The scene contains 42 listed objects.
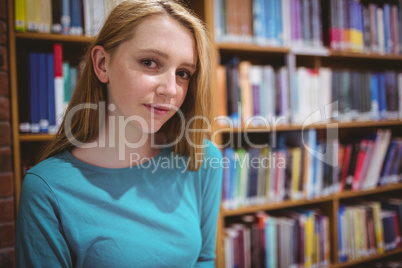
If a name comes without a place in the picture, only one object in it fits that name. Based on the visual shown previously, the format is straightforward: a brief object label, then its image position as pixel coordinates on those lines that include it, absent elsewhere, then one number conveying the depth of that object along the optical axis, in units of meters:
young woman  0.68
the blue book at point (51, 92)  1.10
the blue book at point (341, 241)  1.55
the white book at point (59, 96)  1.11
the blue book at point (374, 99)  1.65
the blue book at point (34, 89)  1.07
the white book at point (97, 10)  1.15
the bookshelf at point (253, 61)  1.05
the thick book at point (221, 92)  1.29
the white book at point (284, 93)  1.41
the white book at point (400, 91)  1.73
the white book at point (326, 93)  1.50
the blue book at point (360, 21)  1.61
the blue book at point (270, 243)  1.37
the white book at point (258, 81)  1.35
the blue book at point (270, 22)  1.38
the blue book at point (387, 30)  1.71
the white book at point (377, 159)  1.65
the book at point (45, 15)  1.09
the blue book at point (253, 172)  1.36
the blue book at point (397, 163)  1.73
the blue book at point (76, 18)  1.14
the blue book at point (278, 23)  1.39
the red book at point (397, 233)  1.72
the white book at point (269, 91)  1.38
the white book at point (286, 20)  1.40
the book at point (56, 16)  1.11
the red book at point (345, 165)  1.58
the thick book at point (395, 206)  1.74
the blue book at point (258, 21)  1.35
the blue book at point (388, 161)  1.71
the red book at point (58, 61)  1.10
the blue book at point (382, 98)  1.67
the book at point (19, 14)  1.05
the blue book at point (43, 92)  1.09
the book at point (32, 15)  1.07
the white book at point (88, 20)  1.16
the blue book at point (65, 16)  1.12
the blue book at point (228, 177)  1.31
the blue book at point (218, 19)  1.29
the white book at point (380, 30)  1.69
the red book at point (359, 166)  1.61
